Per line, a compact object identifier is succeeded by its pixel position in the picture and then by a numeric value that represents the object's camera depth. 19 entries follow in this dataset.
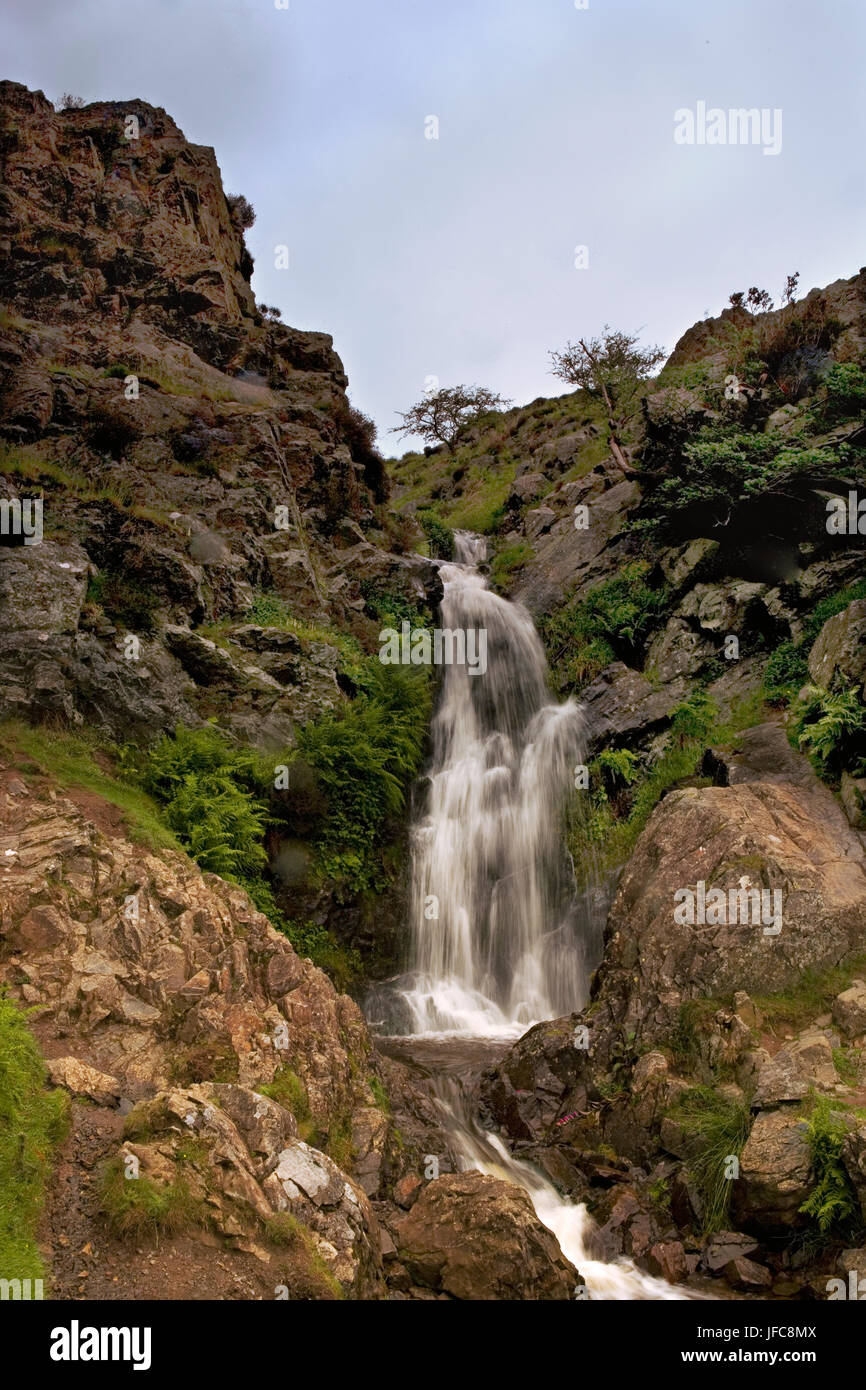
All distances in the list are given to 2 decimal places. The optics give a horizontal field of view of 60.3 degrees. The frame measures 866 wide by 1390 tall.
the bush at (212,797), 11.38
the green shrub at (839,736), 12.09
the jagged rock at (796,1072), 8.06
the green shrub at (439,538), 30.31
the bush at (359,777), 15.02
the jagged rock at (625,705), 17.27
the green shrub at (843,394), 17.81
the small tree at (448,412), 50.56
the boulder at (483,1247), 6.43
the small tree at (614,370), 34.44
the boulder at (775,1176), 7.36
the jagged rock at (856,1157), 6.94
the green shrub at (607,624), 20.23
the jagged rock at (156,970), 7.26
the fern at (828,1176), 6.98
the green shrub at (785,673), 15.69
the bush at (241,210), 31.20
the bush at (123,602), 14.60
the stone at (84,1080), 6.18
